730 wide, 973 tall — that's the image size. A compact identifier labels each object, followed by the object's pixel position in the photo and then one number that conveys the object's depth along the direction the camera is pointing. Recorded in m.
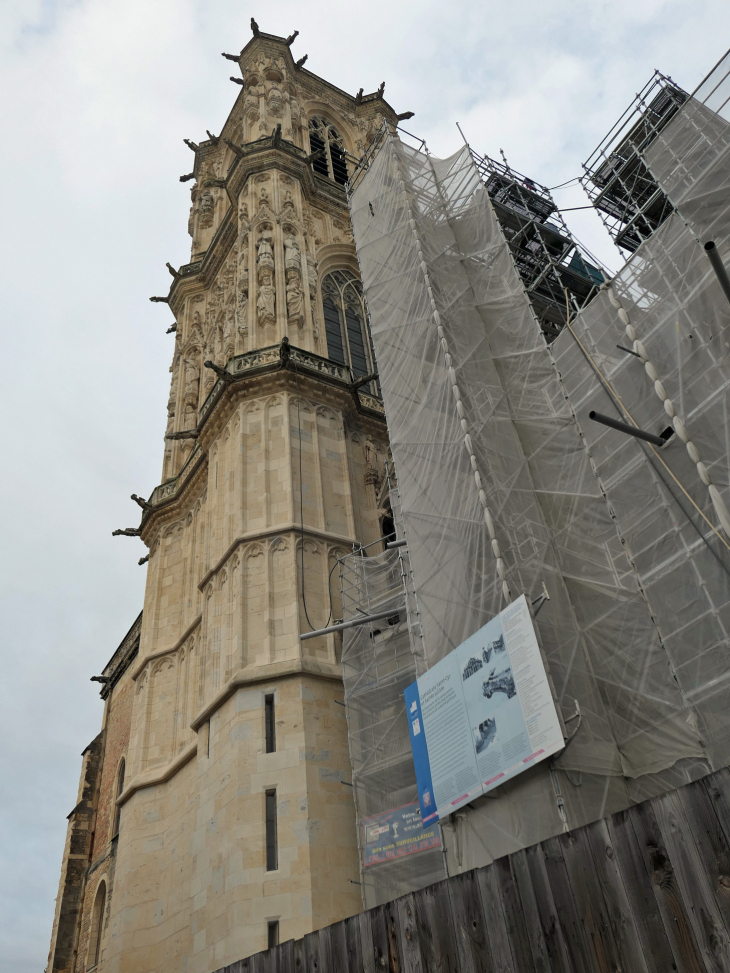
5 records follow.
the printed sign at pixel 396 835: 11.37
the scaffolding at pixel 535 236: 18.39
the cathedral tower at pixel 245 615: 12.25
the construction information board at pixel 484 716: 8.66
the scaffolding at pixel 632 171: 19.94
